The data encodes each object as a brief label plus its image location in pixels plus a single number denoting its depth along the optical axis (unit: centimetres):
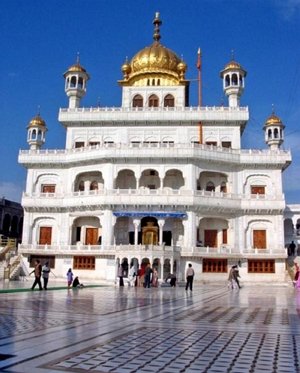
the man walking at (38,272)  1953
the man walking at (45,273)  2060
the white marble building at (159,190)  3384
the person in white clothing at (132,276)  2740
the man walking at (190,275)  2092
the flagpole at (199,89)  3738
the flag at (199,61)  4212
